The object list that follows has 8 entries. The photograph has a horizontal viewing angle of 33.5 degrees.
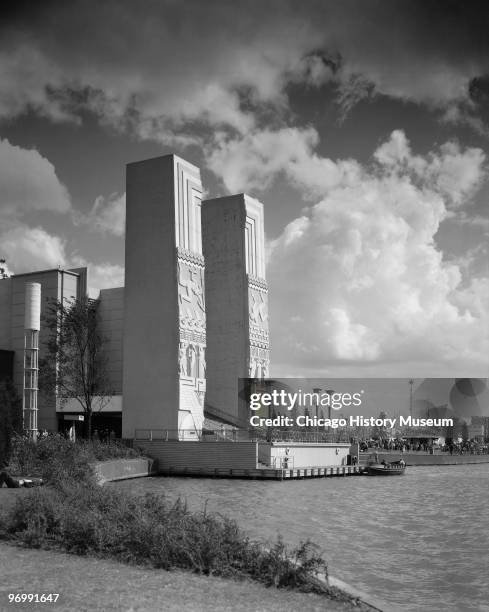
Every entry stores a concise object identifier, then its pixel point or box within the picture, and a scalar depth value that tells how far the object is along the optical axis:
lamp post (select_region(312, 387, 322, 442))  63.39
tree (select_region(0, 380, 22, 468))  36.94
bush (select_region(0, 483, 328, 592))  12.04
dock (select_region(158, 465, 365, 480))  50.47
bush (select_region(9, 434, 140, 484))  29.63
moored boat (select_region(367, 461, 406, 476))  60.06
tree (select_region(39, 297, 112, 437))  58.53
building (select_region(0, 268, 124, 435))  64.56
